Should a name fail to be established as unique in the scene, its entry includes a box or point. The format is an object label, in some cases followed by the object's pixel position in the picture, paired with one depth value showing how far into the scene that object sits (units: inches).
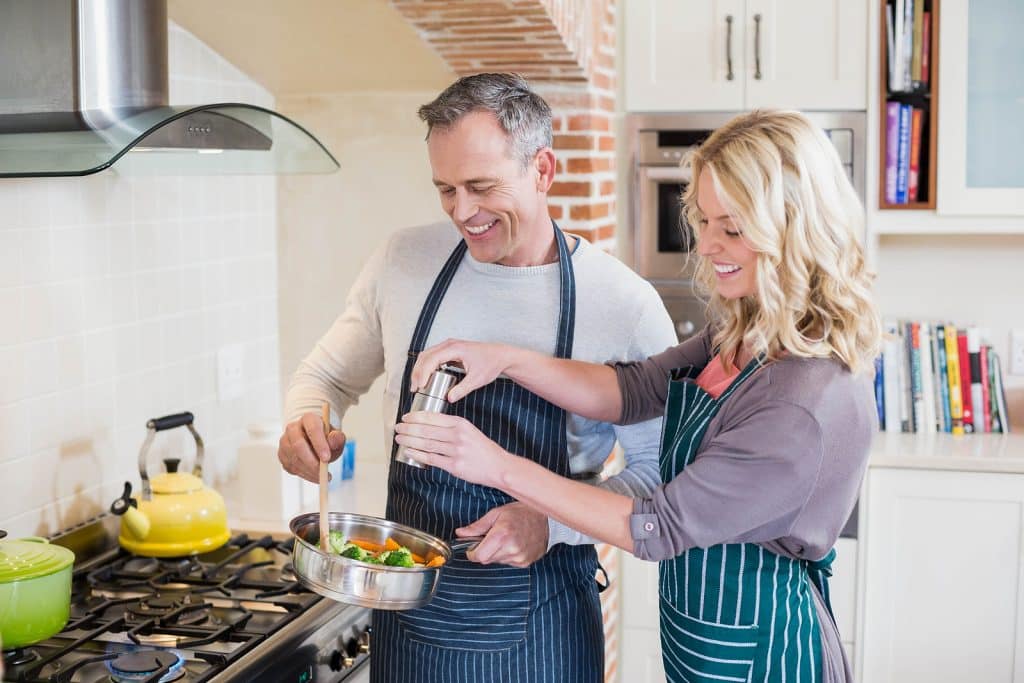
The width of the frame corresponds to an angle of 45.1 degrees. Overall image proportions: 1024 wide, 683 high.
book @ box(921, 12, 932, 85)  133.7
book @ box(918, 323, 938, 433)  140.6
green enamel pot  78.4
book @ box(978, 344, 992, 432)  140.3
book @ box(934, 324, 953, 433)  140.8
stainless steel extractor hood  75.7
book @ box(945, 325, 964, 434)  140.1
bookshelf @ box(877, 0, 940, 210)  133.6
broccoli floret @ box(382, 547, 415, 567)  69.3
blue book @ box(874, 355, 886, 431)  141.6
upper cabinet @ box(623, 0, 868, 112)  135.2
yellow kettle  100.3
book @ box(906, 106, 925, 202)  136.3
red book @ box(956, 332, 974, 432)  140.6
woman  64.8
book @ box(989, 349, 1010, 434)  140.3
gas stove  78.8
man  76.6
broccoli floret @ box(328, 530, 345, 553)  70.8
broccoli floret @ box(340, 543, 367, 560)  69.3
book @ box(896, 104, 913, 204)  136.3
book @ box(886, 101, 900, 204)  136.3
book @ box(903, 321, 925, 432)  140.6
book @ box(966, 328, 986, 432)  140.1
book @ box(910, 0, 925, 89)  133.5
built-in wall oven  136.9
